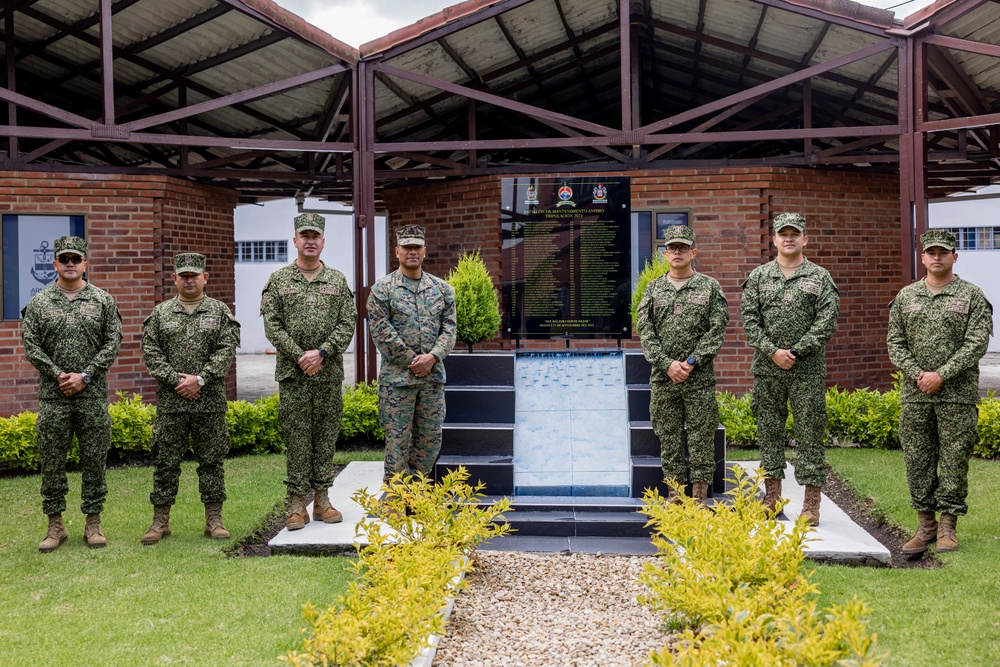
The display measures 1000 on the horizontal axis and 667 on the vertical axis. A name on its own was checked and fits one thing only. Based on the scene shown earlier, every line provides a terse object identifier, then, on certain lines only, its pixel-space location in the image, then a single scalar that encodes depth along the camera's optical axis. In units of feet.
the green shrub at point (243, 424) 29.66
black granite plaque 29.37
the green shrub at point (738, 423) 29.19
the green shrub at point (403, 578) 11.47
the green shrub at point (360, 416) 30.14
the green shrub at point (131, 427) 28.32
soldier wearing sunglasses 19.34
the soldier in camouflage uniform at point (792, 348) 19.58
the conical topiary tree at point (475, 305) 27.45
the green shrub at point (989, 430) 27.07
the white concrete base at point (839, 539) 18.33
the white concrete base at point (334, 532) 19.29
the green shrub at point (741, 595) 10.18
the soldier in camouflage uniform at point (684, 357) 20.07
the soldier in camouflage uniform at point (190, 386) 19.70
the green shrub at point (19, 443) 26.94
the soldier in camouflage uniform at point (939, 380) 18.29
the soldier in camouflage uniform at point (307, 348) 20.21
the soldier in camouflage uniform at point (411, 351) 20.08
